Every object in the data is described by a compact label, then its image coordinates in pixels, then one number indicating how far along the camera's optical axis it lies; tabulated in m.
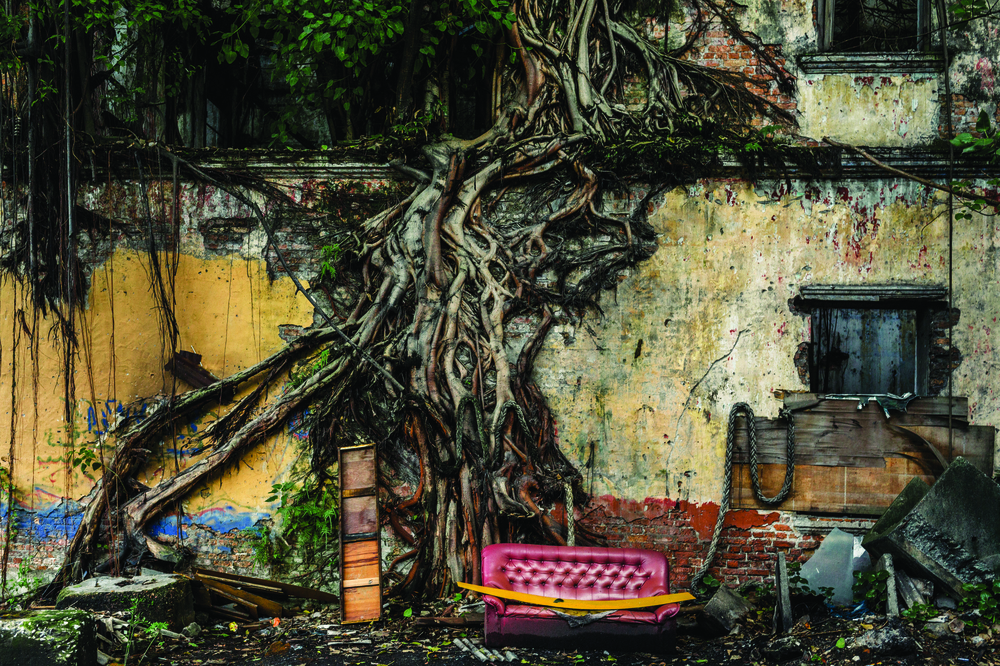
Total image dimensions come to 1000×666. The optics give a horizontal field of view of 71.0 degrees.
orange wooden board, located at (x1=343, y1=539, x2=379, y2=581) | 5.33
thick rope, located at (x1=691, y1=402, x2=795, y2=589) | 5.88
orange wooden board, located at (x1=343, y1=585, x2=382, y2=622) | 5.28
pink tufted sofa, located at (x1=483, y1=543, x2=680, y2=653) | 4.76
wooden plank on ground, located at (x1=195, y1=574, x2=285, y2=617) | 5.52
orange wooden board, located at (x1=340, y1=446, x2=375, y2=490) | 5.44
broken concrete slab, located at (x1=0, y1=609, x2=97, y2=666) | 3.97
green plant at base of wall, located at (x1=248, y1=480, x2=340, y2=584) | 5.92
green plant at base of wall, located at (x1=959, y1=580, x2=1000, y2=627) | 4.68
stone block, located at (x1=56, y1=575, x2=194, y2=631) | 4.90
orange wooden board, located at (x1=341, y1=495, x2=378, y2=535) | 5.39
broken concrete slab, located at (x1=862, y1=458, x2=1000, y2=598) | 4.93
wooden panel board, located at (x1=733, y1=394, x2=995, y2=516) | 5.82
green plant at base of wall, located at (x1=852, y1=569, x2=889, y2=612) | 5.03
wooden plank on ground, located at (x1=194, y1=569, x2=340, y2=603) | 5.70
